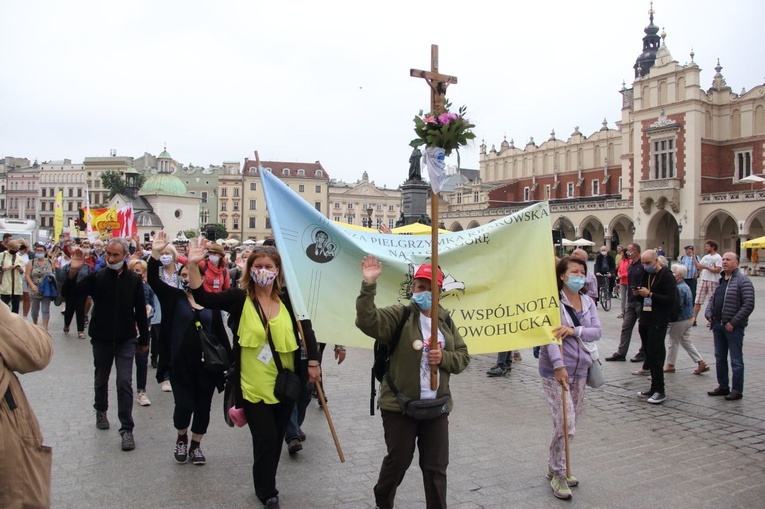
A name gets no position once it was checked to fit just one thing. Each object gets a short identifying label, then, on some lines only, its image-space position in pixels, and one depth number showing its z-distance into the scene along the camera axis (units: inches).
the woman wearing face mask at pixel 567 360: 201.5
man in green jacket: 162.9
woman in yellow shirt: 184.1
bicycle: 786.2
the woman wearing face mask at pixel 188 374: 223.0
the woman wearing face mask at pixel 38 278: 542.3
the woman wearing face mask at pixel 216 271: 299.3
